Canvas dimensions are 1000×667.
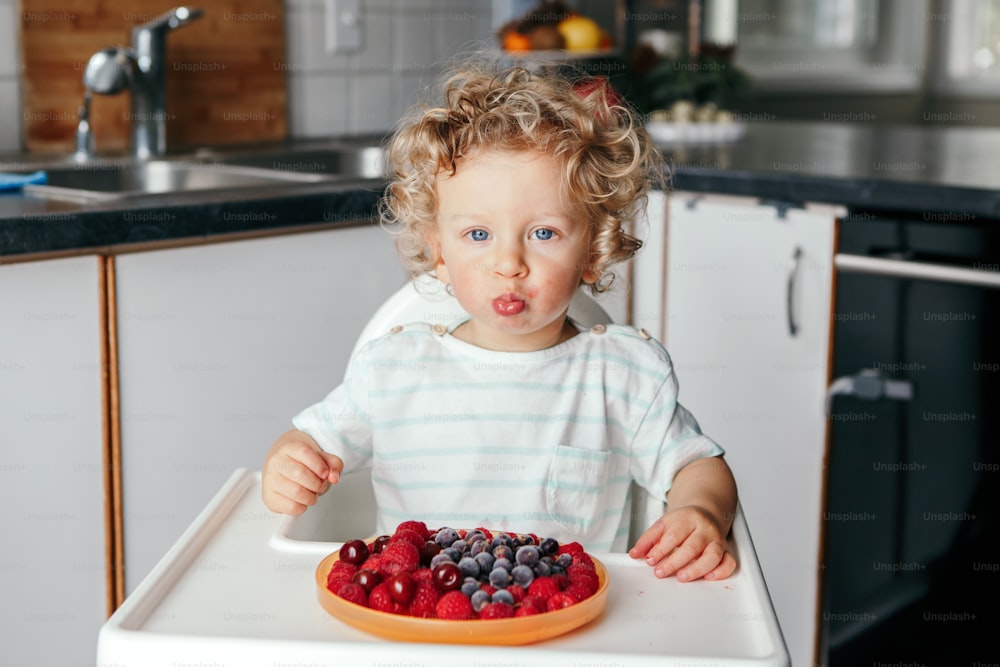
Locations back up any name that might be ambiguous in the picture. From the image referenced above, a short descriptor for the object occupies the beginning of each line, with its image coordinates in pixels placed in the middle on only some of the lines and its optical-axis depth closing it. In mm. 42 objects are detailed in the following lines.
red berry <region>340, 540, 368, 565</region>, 752
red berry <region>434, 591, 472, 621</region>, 677
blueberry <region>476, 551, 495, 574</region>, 728
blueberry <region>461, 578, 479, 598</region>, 697
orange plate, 668
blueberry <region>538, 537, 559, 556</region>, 759
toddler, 1014
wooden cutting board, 2094
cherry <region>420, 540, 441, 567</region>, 744
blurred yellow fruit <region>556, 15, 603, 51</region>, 2641
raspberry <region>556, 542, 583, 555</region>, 769
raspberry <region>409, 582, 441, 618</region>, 684
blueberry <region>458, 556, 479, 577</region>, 722
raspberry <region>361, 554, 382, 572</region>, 728
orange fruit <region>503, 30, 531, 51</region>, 2562
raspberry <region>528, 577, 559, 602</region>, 699
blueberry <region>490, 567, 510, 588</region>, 710
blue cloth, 1630
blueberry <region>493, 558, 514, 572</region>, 721
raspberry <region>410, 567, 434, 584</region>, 703
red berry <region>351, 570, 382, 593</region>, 707
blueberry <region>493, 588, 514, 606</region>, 689
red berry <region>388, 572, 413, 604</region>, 689
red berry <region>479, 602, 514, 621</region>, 675
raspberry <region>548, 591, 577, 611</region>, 692
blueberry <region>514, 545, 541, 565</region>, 731
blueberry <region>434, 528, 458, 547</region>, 770
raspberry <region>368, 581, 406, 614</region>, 691
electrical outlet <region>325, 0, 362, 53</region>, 2561
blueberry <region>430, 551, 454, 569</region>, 725
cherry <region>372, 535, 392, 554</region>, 766
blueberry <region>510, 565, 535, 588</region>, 713
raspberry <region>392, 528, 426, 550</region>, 752
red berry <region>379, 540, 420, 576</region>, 720
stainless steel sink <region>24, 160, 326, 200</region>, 1983
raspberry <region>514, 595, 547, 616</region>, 683
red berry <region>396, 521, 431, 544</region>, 779
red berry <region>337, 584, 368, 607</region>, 701
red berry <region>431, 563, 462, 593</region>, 701
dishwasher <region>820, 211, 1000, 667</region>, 1684
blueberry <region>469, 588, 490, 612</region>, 686
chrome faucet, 2029
